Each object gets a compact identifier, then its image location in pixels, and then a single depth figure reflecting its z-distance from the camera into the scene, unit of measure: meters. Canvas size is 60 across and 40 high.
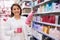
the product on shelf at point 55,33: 1.46
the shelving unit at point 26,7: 2.83
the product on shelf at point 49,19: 1.64
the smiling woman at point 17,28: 1.72
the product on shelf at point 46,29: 1.85
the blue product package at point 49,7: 1.72
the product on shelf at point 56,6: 1.51
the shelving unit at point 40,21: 1.54
